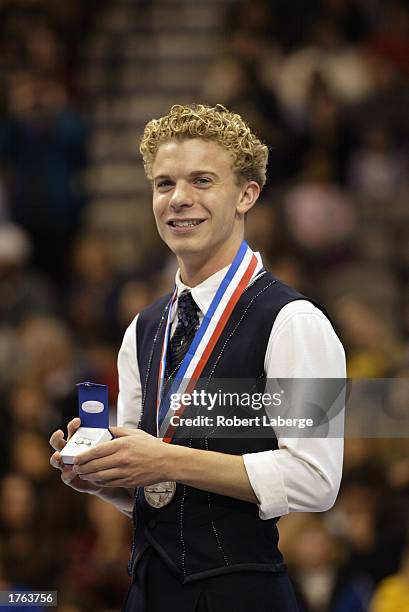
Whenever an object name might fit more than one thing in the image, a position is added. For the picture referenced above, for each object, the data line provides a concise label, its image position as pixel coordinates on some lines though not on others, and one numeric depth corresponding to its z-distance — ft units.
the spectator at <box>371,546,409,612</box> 29.27
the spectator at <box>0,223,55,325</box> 51.60
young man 17.34
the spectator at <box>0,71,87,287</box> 54.95
